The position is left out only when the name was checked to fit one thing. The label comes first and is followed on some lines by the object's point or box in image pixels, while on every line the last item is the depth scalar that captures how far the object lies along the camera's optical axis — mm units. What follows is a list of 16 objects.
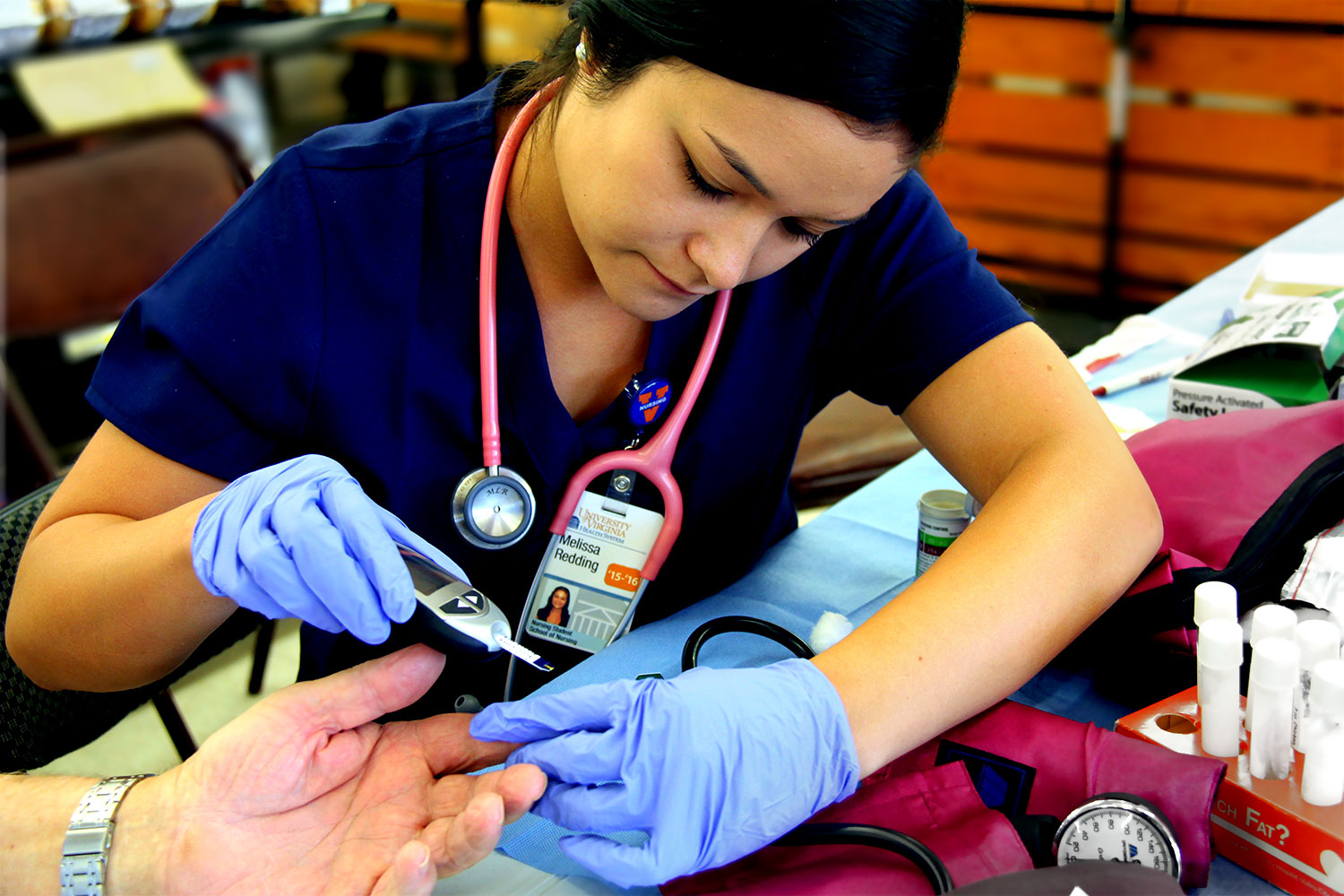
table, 847
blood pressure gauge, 775
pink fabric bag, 990
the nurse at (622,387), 818
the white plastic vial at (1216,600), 861
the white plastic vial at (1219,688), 812
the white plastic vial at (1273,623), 829
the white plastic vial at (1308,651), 812
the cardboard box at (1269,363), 1366
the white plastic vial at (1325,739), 761
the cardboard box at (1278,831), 763
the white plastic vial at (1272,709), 781
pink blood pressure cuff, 780
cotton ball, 1055
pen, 1635
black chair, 1156
